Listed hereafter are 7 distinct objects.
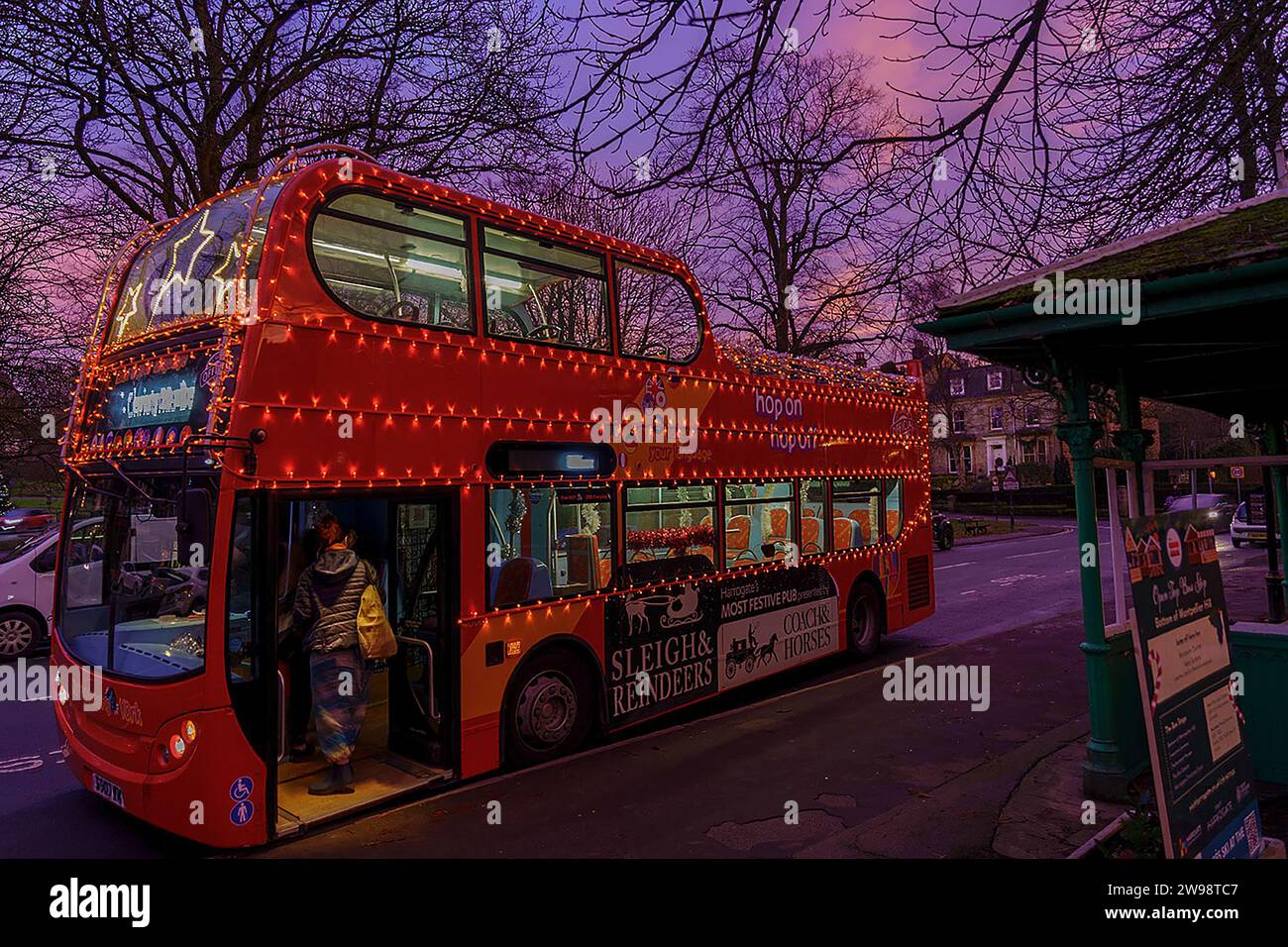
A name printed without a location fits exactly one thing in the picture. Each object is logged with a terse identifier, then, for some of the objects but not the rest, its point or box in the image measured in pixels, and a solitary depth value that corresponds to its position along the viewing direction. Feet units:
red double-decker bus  15.57
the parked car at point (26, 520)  95.61
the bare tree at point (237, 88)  32.89
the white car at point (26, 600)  35.88
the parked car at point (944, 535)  92.84
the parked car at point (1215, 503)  89.62
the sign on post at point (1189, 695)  10.93
